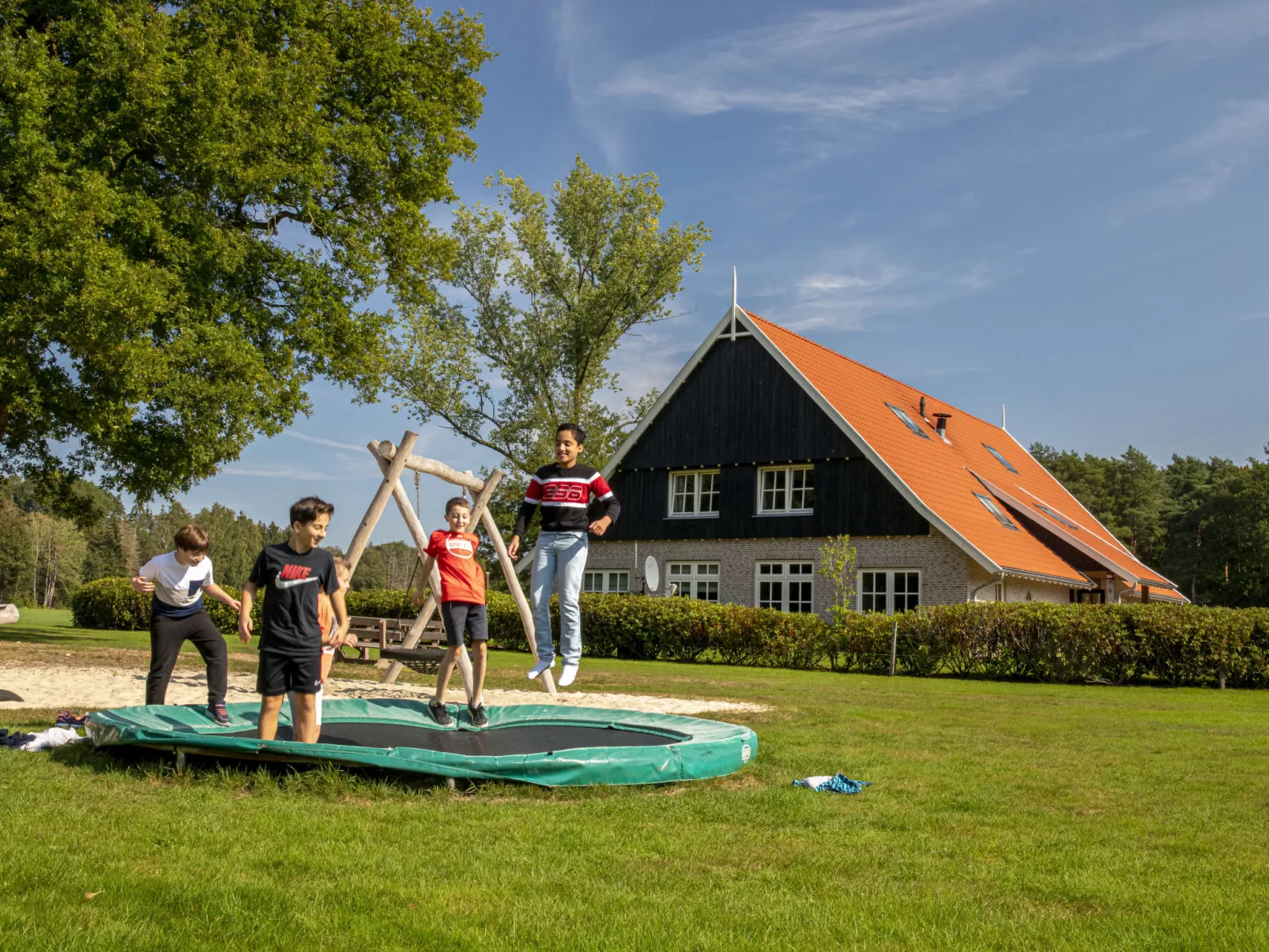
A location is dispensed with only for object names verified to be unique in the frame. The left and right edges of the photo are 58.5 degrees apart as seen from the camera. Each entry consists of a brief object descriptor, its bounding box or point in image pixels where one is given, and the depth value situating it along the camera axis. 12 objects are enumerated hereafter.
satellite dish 29.50
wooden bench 15.52
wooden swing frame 11.48
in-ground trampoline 5.99
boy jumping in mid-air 9.34
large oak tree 15.86
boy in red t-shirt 7.79
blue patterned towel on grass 6.39
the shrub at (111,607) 31.08
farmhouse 26.98
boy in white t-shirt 8.18
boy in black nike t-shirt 6.43
